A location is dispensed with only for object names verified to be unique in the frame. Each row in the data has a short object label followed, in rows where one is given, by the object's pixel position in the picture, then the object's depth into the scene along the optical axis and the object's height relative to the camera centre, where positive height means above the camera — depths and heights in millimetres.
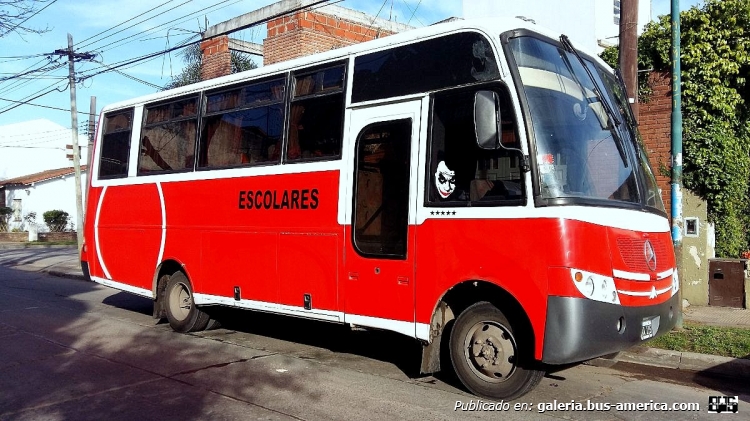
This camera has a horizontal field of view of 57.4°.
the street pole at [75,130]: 23734 +3593
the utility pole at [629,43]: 9008 +2779
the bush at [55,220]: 45344 +423
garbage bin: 11076 -401
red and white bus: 5660 +418
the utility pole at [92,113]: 28538 +4795
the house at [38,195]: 49875 +2312
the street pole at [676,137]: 8914 +1562
